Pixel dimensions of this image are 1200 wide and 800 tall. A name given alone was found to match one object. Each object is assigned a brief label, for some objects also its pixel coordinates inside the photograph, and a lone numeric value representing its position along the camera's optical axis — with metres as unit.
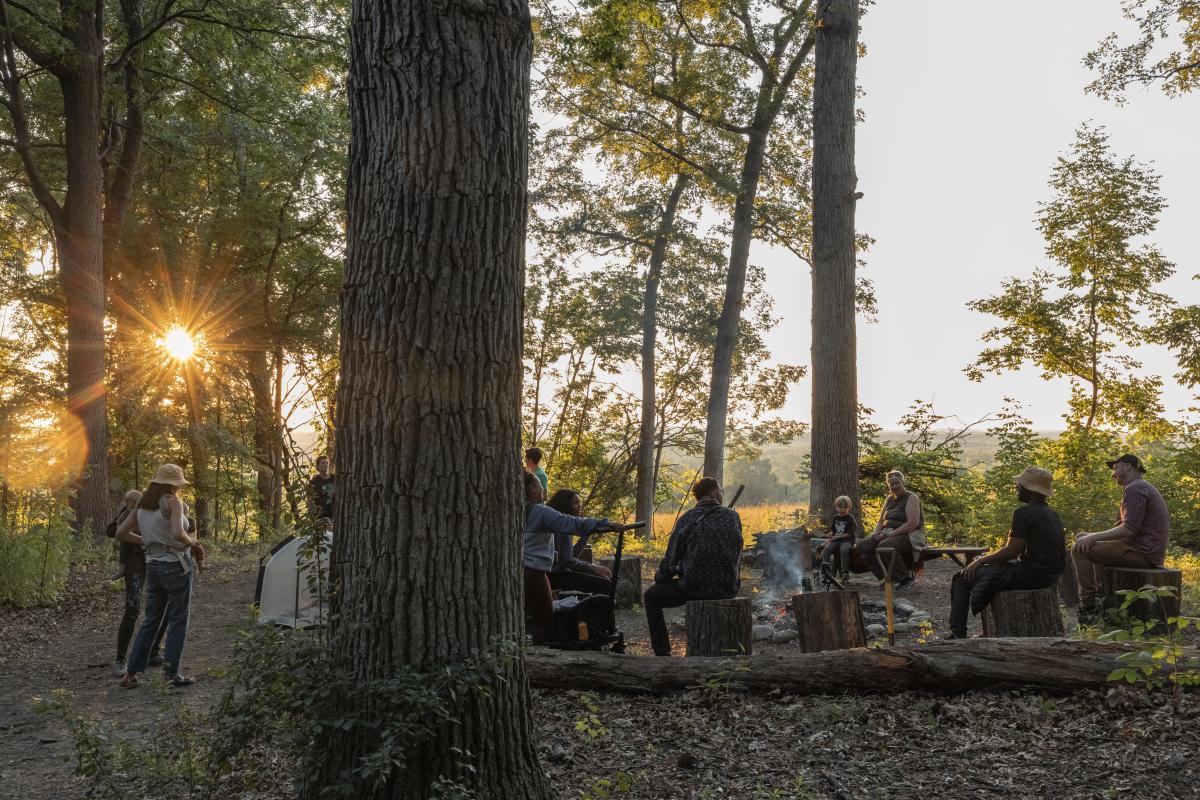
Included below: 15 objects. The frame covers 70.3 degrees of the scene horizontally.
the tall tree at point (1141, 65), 15.13
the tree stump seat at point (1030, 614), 6.12
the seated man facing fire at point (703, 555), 6.89
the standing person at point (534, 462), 9.83
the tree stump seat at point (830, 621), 6.05
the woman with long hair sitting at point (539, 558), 6.64
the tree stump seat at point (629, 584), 10.20
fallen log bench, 4.95
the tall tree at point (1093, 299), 19.81
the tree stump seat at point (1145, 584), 6.48
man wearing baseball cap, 7.14
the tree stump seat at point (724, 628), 6.10
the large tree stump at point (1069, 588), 9.21
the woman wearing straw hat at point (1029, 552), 6.59
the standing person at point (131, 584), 7.61
